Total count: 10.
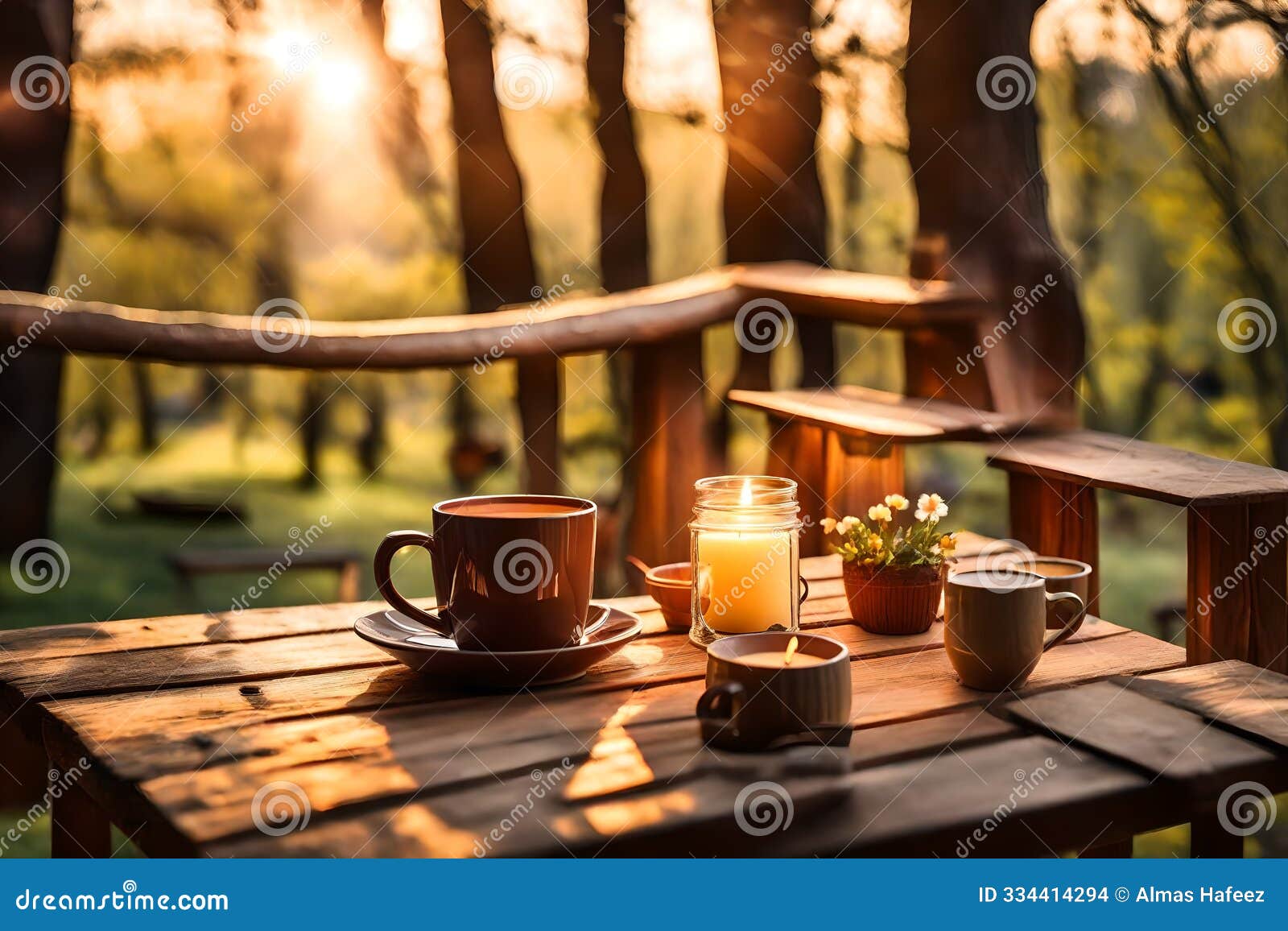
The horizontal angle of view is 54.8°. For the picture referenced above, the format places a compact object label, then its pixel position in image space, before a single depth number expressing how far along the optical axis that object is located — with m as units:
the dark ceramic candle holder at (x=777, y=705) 1.11
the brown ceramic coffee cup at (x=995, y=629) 1.30
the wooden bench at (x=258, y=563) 3.96
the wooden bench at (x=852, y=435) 2.29
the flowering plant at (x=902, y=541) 1.58
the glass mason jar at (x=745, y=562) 1.48
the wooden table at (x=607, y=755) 0.97
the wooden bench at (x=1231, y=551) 1.69
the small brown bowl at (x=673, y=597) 1.57
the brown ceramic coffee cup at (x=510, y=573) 1.28
